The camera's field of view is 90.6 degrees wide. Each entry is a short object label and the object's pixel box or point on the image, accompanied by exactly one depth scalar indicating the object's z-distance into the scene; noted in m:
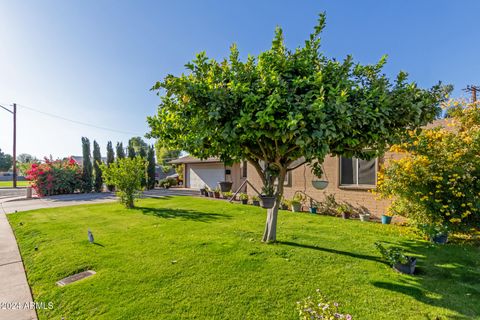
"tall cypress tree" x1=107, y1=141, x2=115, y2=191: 21.75
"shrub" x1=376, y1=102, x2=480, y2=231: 5.22
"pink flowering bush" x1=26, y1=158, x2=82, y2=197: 17.09
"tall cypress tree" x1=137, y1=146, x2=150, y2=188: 23.03
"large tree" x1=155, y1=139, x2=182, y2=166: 37.81
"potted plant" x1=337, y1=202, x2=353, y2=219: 8.16
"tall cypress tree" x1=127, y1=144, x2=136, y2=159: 22.12
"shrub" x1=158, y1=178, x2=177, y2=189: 23.14
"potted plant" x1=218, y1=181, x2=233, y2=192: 14.29
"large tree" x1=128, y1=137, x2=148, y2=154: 48.15
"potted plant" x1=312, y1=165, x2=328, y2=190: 5.45
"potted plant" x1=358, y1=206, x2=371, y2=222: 7.76
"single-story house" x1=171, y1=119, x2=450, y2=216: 7.90
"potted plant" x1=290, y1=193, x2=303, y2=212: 9.38
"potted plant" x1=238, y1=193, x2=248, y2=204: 11.10
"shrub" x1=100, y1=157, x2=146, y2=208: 10.20
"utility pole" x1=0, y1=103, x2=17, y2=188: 22.48
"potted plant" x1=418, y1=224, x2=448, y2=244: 5.36
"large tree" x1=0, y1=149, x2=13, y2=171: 65.84
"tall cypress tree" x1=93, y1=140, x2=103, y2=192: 20.52
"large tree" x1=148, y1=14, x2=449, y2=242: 3.23
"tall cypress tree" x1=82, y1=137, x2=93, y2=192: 19.95
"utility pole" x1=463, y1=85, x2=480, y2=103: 14.61
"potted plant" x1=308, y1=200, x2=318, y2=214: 9.13
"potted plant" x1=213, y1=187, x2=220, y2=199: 13.70
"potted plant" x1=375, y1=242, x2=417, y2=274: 3.79
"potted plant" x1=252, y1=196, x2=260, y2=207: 10.76
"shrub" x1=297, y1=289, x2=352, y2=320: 1.99
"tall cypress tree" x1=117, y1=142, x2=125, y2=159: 21.94
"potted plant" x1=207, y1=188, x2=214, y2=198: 14.23
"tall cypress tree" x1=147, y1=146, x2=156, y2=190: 22.50
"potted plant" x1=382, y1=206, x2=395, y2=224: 7.29
